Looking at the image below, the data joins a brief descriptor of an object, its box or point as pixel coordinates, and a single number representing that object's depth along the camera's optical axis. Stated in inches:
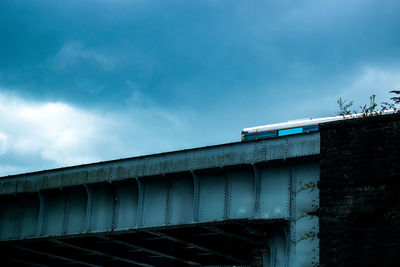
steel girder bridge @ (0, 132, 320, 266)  818.2
